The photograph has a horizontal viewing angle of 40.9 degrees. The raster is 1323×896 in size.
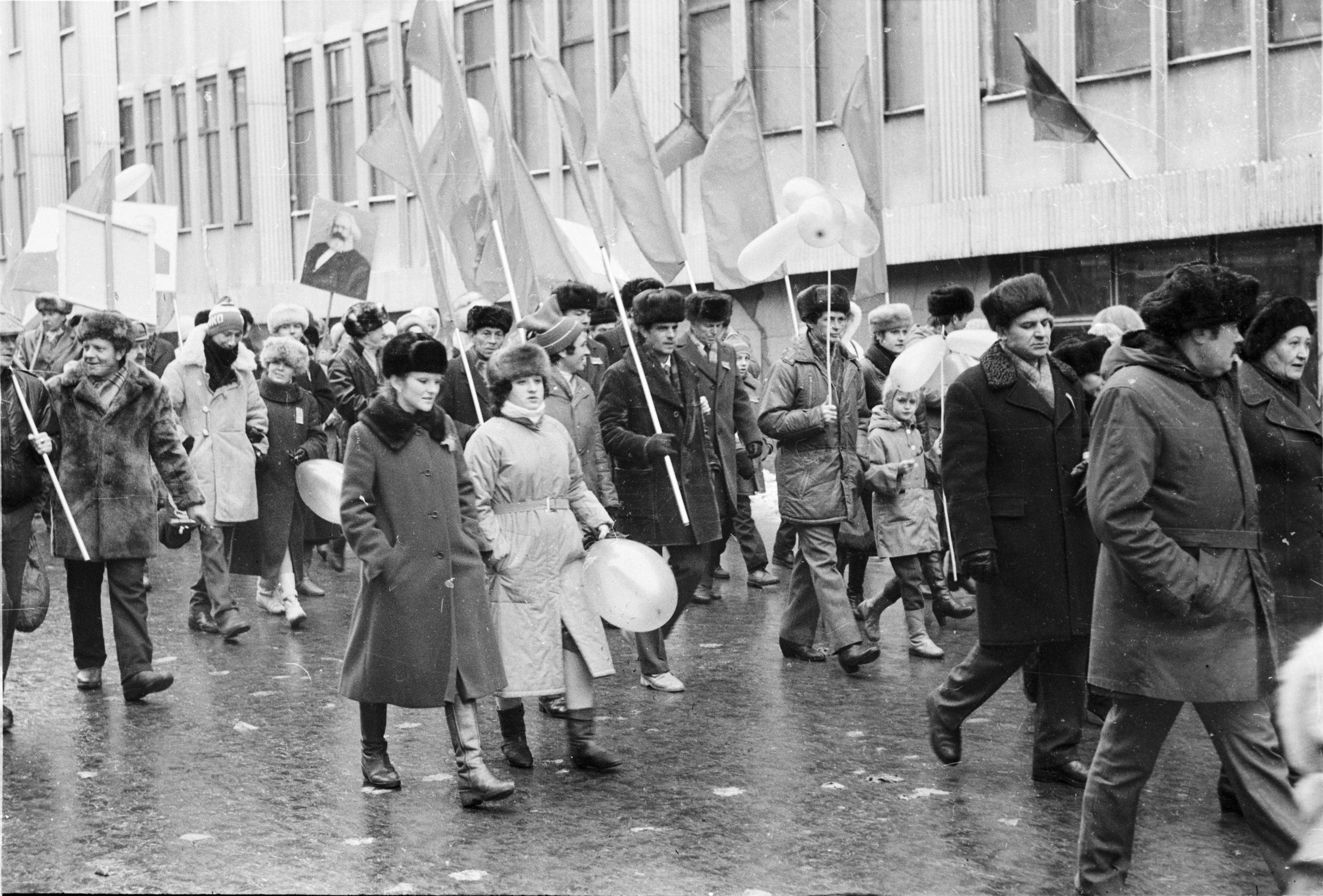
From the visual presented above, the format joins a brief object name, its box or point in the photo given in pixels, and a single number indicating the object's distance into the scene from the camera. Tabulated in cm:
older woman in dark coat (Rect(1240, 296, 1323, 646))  591
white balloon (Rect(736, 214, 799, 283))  955
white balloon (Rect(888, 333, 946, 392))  889
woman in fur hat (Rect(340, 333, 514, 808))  640
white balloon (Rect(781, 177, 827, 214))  1038
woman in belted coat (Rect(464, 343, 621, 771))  684
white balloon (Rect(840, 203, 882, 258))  1030
